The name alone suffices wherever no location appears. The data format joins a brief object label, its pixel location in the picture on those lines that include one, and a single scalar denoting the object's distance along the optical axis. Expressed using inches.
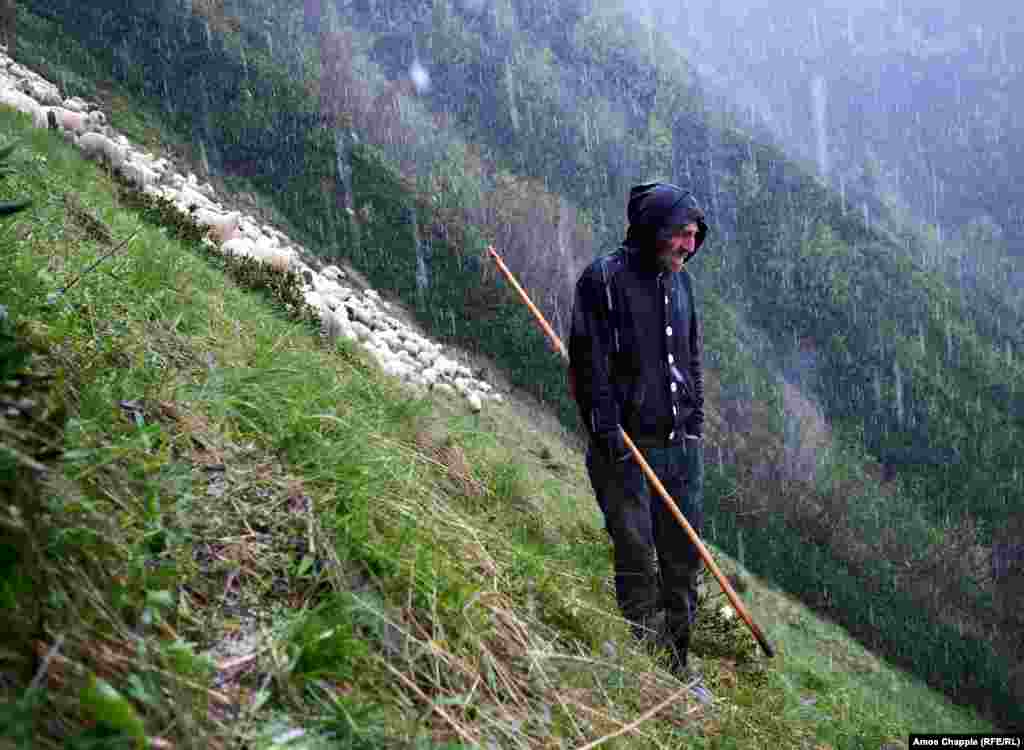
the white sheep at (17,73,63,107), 304.2
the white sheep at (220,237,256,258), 236.4
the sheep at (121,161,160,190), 255.9
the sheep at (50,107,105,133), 267.0
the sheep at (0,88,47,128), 246.1
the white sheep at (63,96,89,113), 300.0
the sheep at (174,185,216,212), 260.6
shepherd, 142.9
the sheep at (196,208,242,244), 249.3
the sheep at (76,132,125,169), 260.2
